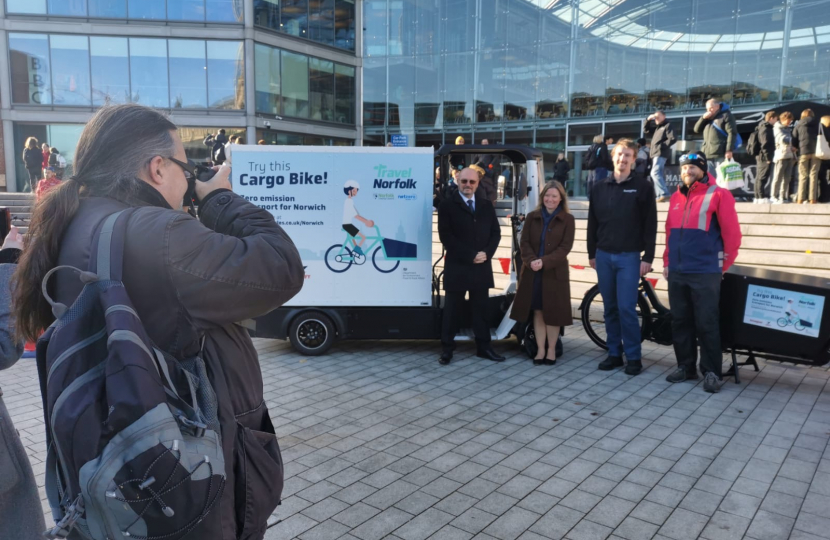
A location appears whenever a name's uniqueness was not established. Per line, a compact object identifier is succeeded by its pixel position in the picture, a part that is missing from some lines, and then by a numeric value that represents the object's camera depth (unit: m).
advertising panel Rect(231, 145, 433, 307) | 6.62
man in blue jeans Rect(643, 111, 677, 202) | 11.66
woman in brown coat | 6.52
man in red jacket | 5.64
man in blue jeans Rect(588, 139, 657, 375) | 6.16
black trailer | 5.47
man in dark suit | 6.55
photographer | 1.51
